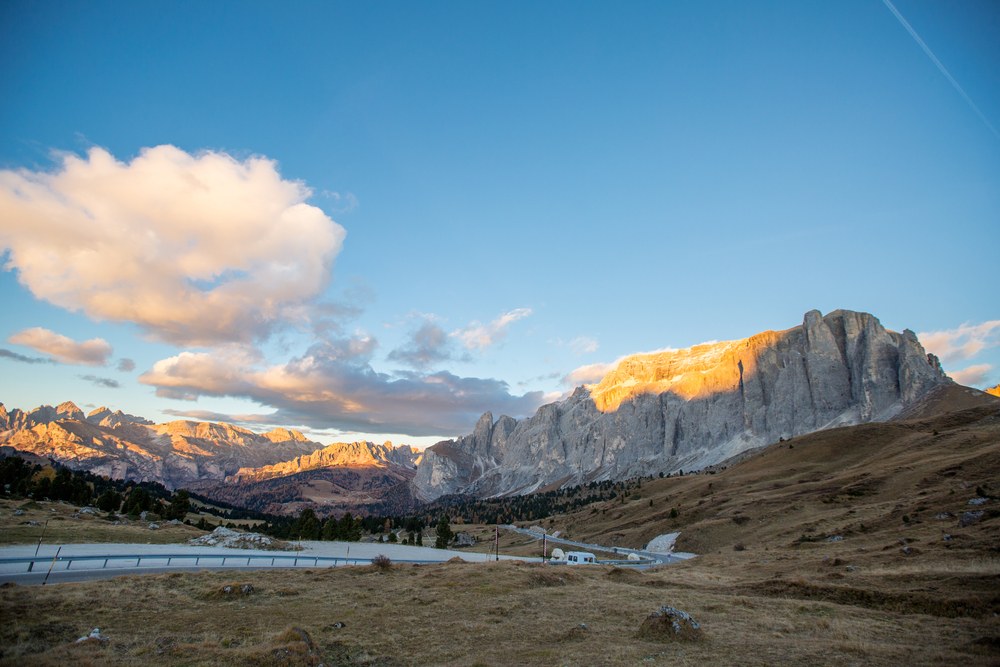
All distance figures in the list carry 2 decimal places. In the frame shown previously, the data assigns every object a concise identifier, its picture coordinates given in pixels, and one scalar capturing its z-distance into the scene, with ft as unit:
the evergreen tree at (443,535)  407.52
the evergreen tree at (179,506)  387.92
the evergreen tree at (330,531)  360.28
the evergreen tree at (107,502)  348.18
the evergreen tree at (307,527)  358.23
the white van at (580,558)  250.37
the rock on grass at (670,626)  74.95
